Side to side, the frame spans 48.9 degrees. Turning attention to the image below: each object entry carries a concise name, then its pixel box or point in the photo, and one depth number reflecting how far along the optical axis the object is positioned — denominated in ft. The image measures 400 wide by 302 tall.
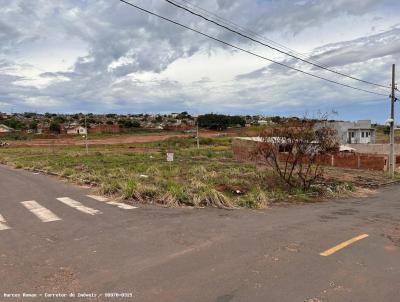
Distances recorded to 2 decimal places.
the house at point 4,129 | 353.10
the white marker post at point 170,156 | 87.17
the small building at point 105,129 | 356.44
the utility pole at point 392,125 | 97.04
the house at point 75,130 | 351.09
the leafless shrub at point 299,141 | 59.72
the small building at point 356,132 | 232.32
